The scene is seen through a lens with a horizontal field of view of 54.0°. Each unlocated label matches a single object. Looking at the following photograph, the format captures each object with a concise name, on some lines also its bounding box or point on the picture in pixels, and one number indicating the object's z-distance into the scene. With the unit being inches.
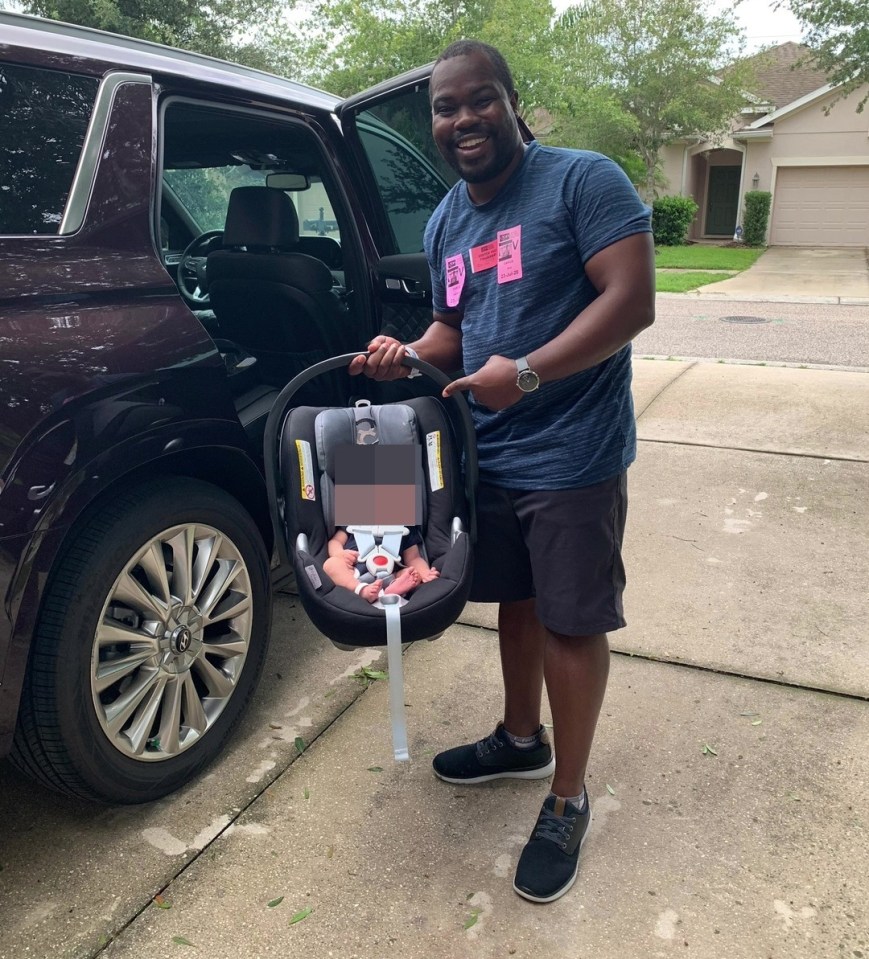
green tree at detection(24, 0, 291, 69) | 855.7
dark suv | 72.2
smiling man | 69.3
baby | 74.1
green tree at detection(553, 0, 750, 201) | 924.0
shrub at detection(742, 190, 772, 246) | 979.9
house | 968.9
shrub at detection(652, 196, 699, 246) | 946.7
